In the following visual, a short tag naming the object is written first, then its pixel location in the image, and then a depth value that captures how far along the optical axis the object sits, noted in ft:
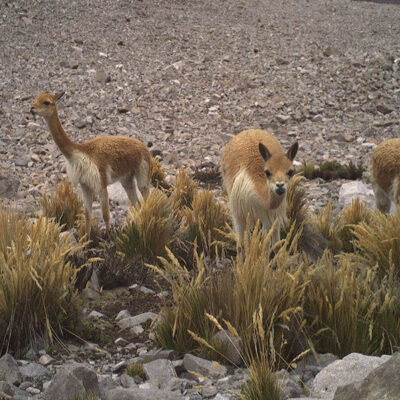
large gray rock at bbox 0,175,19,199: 32.08
